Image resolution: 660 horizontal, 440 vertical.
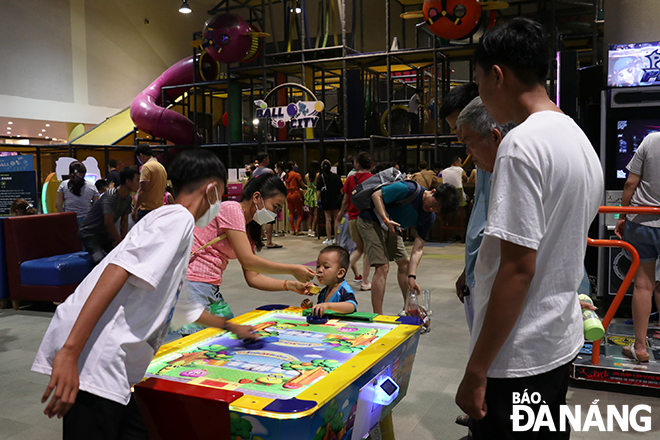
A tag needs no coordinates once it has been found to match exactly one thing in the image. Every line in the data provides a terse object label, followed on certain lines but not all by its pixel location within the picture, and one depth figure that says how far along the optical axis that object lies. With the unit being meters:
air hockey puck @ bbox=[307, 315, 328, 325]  2.33
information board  7.01
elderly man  1.81
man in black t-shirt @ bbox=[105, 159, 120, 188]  9.01
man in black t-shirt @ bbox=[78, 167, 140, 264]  5.36
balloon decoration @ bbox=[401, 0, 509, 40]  9.08
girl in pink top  2.56
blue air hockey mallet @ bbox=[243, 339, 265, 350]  1.97
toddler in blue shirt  2.71
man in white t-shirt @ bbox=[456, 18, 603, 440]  1.11
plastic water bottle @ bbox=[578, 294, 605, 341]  1.85
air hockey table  1.34
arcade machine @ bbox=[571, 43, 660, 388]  4.59
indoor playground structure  10.05
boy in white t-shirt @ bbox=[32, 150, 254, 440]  1.26
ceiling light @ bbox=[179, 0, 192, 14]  14.84
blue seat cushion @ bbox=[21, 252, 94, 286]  5.22
